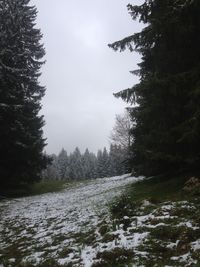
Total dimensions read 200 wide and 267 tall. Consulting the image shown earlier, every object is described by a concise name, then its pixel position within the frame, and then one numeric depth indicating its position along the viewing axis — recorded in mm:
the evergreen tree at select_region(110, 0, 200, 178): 8544
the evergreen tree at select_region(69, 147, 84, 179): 75421
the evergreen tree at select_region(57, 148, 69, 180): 79449
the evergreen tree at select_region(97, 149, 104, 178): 66979
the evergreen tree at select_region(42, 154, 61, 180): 72533
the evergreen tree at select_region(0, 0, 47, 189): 17645
